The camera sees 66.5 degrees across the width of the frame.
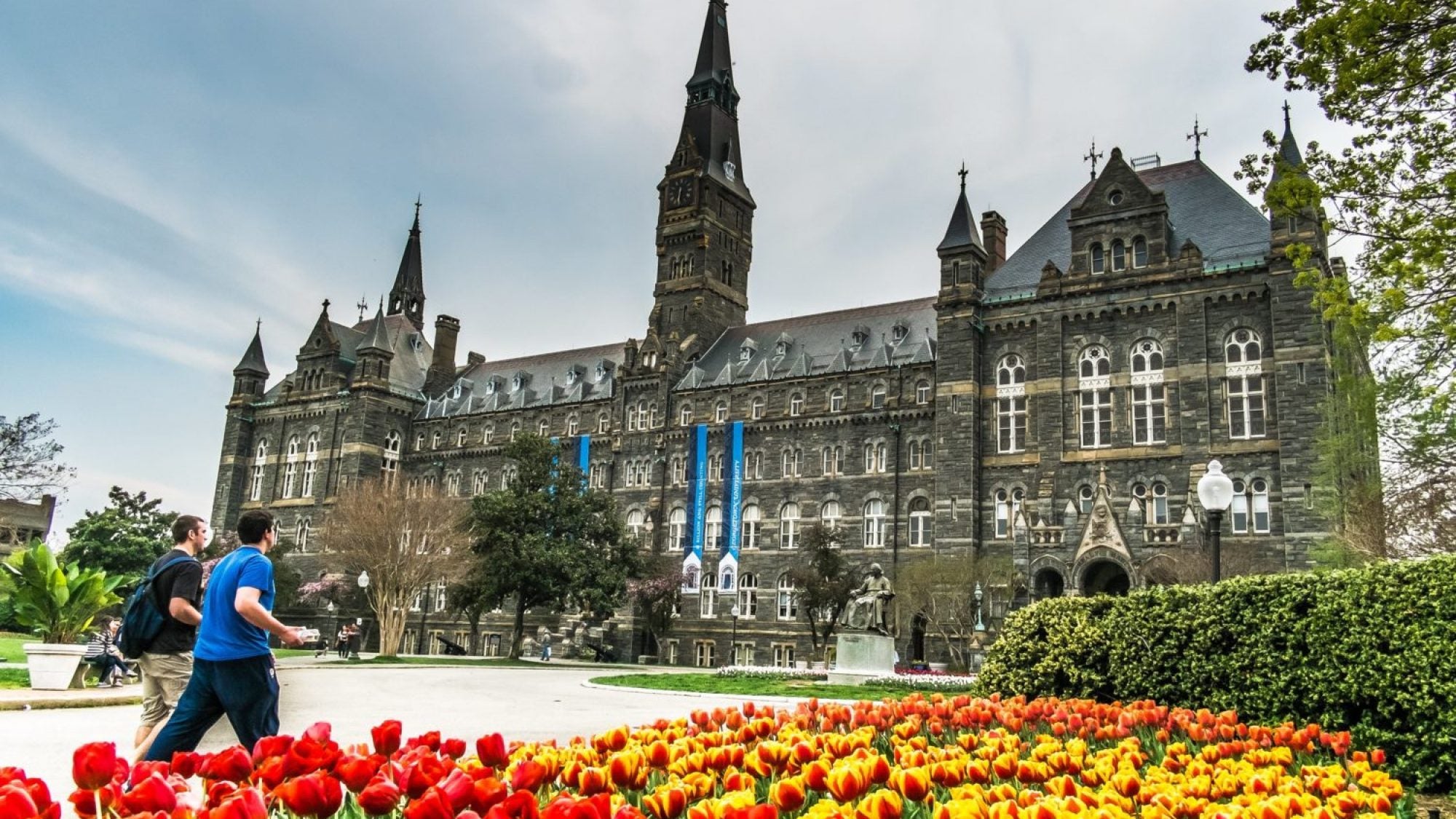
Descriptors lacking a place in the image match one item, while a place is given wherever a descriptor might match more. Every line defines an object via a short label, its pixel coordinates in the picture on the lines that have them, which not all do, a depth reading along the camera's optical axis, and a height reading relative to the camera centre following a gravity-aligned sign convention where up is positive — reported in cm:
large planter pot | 1928 -97
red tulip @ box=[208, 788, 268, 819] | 300 -52
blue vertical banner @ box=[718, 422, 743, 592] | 5656 +624
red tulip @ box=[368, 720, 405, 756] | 474 -48
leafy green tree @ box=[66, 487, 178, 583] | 6694 +412
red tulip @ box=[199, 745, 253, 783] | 411 -55
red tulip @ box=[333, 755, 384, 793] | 379 -51
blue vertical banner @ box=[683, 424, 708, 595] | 5744 +686
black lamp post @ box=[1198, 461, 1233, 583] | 1556 +225
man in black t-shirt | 848 -28
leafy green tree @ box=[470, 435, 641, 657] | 4819 +395
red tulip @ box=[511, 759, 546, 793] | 388 -51
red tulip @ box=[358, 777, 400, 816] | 342 -54
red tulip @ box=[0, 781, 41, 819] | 295 -52
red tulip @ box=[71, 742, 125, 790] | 366 -51
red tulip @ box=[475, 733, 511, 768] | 454 -50
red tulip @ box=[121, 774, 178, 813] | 336 -55
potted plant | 1950 +1
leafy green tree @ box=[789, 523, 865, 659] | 4850 +260
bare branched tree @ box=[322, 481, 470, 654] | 4794 +345
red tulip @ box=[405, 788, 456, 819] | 314 -51
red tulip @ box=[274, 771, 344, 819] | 340 -54
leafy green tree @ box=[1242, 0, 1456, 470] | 1323 +653
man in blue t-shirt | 715 -32
